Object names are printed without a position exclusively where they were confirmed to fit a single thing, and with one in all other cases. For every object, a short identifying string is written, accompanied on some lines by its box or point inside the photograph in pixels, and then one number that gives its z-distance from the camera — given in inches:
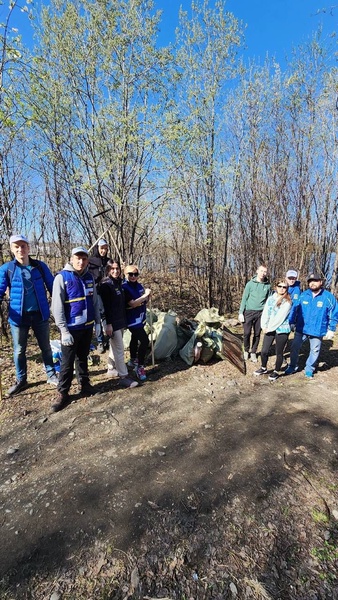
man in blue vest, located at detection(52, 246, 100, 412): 132.6
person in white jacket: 179.9
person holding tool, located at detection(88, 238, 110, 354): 205.8
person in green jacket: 208.2
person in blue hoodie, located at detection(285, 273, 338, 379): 177.9
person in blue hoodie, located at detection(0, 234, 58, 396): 143.5
